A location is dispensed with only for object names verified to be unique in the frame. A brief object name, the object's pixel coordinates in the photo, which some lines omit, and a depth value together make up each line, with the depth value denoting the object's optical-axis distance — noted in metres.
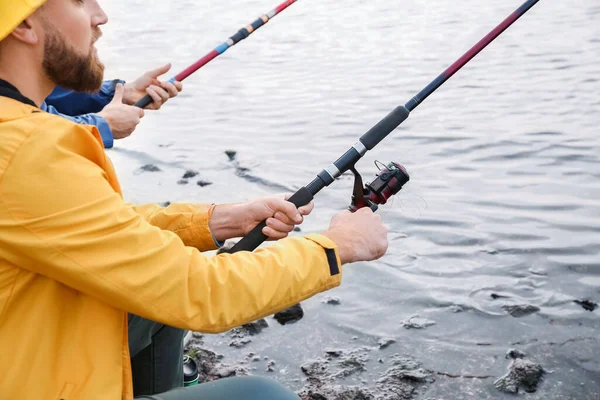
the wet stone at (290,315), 4.78
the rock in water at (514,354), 4.23
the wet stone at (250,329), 4.62
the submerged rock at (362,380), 3.90
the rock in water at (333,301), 5.03
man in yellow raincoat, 1.87
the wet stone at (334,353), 4.35
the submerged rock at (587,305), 4.70
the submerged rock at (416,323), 4.65
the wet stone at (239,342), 4.49
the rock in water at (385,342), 4.44
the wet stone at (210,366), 4.17
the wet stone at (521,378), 3.91
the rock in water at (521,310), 4.68
